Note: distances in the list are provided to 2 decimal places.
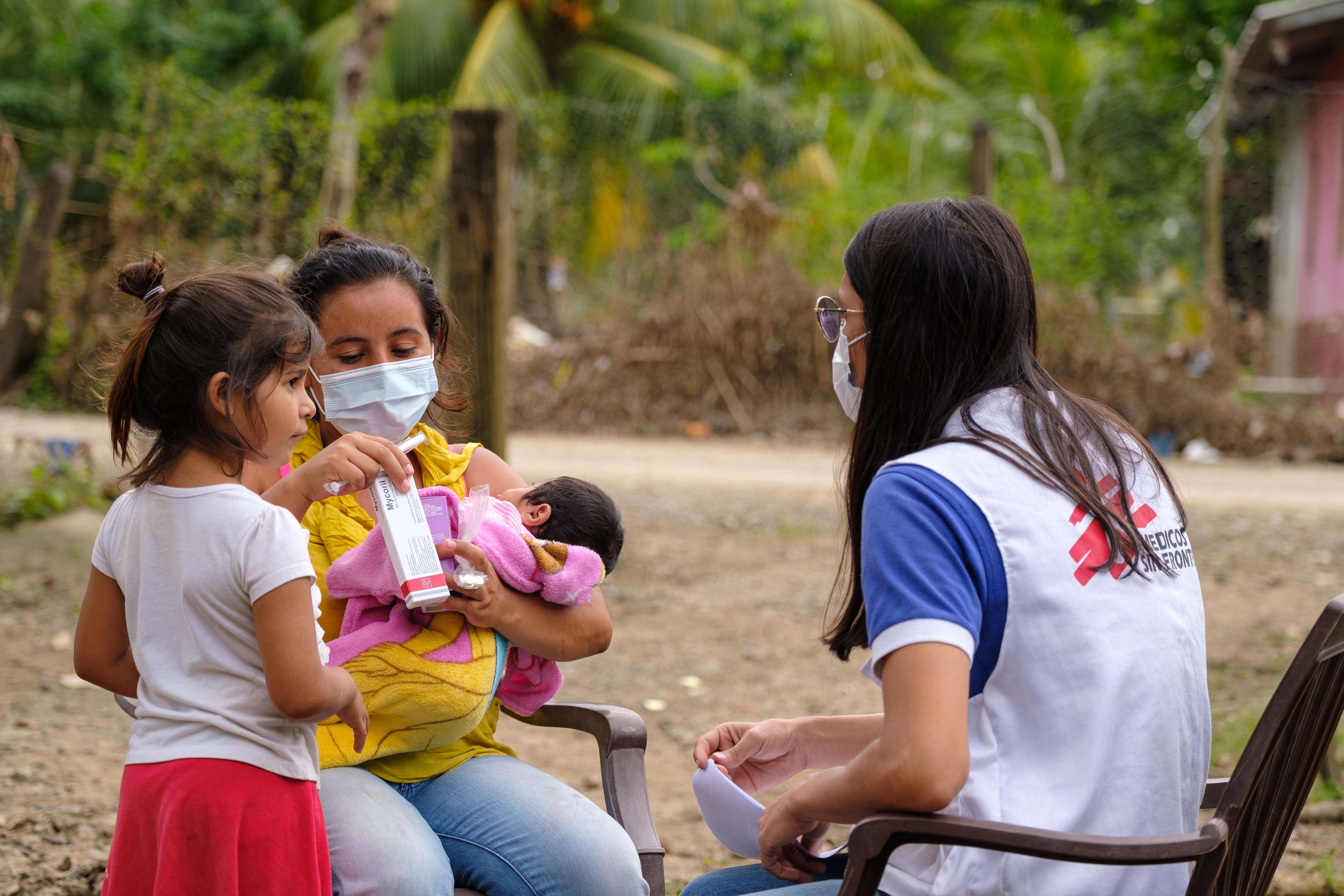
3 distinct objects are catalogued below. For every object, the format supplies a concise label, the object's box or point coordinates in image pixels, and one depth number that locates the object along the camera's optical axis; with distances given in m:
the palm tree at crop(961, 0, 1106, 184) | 16.06
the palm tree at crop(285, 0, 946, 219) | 17.94
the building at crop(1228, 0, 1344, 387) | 10.21
